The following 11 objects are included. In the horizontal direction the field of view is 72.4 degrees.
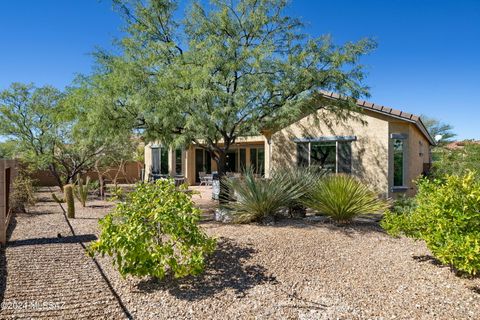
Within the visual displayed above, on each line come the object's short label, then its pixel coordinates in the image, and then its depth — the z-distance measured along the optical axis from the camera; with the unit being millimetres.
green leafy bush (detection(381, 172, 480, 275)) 4754
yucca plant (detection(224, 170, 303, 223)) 8406
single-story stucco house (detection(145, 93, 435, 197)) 13445
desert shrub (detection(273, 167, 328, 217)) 9266
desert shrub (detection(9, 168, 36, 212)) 9706
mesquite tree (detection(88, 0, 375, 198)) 9227
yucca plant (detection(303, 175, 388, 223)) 8484
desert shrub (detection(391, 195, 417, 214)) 9186
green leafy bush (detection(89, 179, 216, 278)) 4762
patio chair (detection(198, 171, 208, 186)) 22281
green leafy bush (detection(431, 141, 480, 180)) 13477
